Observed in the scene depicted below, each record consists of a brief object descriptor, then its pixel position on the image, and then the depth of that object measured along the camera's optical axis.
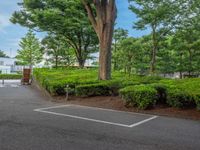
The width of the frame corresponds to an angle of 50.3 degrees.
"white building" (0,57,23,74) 39.20
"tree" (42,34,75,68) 20.79
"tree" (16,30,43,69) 29.27
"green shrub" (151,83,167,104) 7.02
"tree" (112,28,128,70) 18.76
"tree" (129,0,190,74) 12.91
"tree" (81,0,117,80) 9.16
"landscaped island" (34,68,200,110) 6.41
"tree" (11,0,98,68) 16.55
